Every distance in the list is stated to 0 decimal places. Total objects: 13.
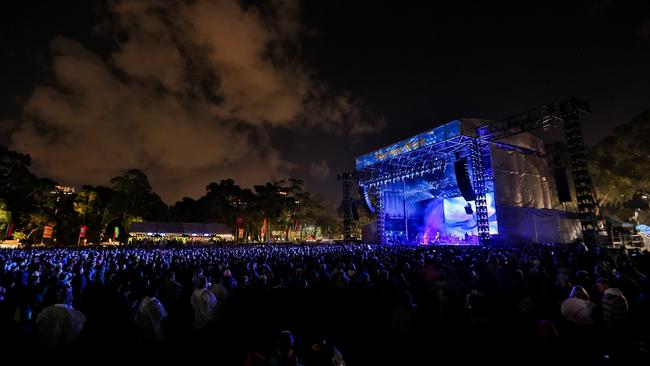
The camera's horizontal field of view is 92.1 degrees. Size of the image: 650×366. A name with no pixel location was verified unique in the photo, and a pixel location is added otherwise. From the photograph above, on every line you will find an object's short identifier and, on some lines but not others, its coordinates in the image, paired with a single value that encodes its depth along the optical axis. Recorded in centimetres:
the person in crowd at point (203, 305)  544
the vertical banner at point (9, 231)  3212
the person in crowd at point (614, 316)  418
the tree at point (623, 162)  2875
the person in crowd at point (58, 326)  424
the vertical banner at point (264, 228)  5097
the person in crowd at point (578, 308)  428
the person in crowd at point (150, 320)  472
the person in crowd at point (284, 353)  278
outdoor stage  2414
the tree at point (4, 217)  3040
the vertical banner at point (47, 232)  3103
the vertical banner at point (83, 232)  3719
